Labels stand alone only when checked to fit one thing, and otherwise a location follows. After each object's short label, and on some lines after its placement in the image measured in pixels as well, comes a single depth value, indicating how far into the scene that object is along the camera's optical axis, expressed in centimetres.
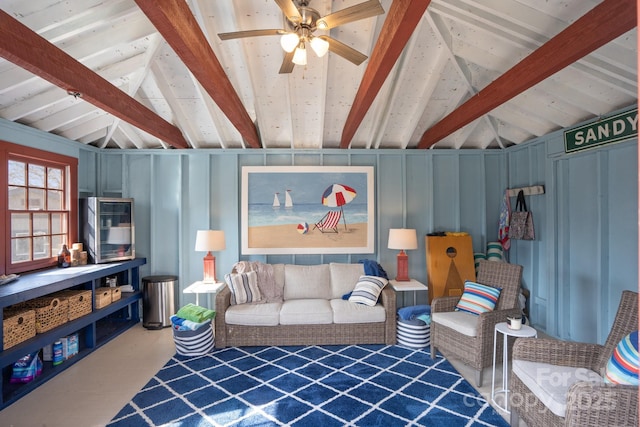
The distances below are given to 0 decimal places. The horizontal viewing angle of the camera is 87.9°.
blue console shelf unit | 287
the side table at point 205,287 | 416
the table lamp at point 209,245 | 439
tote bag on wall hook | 448
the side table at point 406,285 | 426
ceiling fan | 201
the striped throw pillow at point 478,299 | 350
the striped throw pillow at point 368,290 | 413
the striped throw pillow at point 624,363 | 194
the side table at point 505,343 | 271
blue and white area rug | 260
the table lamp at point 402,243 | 456
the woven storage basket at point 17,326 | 285
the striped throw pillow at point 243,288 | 412
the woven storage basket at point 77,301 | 362
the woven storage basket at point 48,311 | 324
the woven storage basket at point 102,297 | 401
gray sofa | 394
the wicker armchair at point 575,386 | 181
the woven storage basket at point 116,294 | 433
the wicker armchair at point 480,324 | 309
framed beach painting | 495
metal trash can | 464
